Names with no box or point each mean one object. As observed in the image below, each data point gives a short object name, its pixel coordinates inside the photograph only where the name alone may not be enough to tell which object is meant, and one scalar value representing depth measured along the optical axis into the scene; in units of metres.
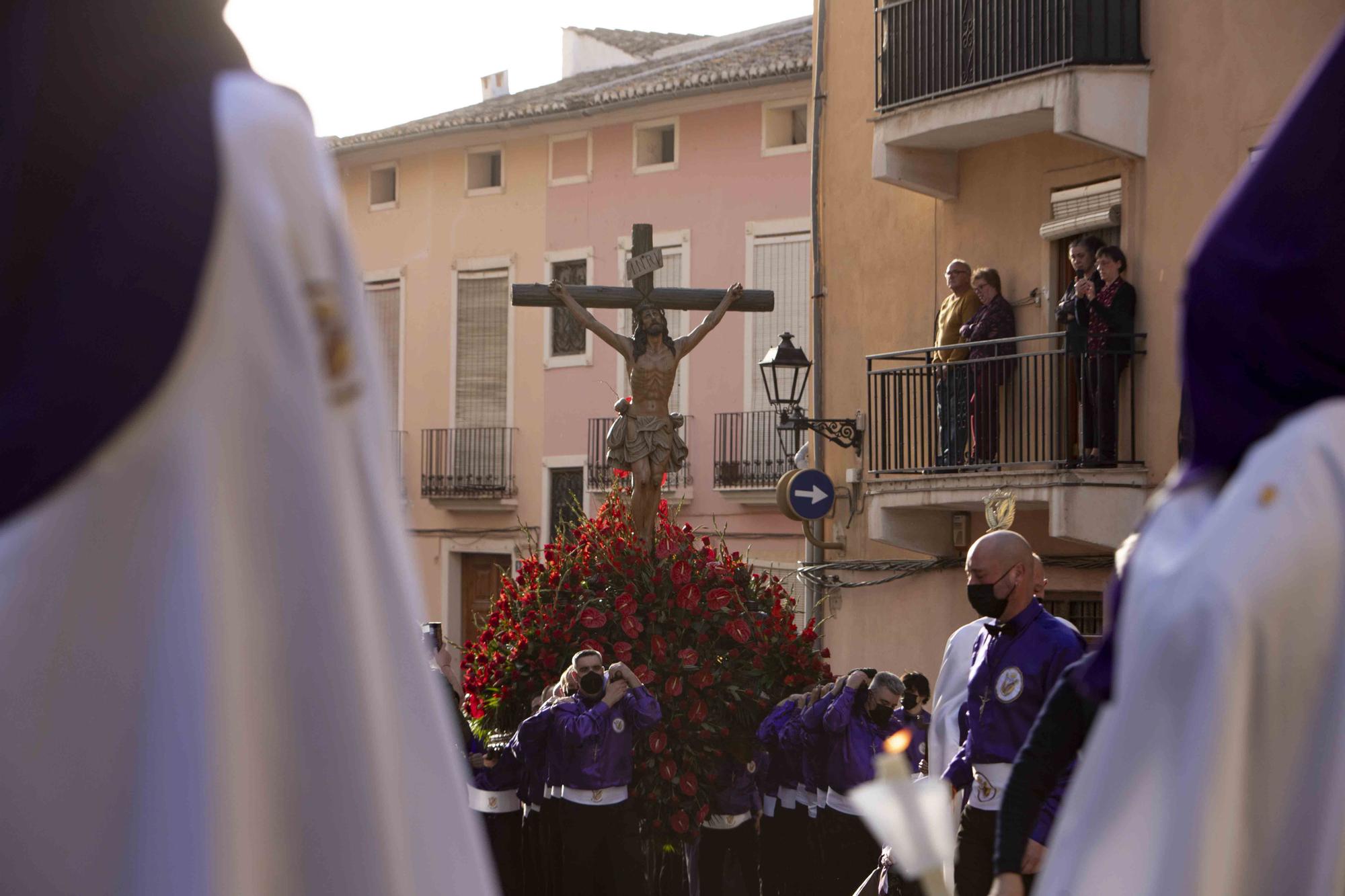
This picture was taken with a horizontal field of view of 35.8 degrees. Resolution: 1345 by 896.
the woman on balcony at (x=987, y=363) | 18.41
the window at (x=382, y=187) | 35.28
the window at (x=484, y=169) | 33.78
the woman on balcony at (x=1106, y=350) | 17.17
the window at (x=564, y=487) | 32.16
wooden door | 32.91
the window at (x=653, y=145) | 31.52
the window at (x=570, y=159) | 32.25
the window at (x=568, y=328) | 32.41
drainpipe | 21.59
